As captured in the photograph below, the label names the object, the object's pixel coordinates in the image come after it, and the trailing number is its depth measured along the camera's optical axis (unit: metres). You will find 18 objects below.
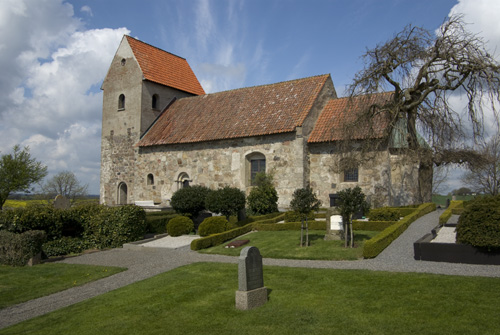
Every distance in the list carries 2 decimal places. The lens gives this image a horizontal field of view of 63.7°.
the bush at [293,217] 17.35
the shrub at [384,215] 15.78
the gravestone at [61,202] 18.75
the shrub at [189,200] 19.08
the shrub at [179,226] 17.44
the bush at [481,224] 9.41
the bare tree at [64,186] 42.06
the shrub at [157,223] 18.19
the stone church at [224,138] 20.45
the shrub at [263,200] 19.88
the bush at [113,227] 16.06
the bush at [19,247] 12.73
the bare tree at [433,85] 16.97
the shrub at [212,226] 16.08
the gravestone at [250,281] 7.10
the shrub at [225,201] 17.91
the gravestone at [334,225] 13.55
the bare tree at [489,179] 32.92
